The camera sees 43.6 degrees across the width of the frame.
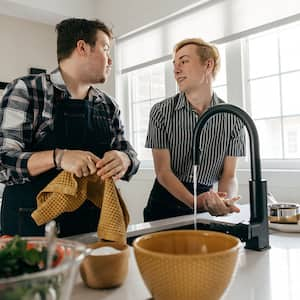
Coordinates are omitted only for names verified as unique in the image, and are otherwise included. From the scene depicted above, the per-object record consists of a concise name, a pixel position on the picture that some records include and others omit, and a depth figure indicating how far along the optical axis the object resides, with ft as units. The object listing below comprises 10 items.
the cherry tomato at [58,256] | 1.41
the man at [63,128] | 3.52
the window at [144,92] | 9.87
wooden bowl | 2.01
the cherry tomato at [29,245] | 1.55
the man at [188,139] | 5.25
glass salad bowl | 1.16
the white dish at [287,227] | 3.36
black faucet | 2.75
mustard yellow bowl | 1.58
